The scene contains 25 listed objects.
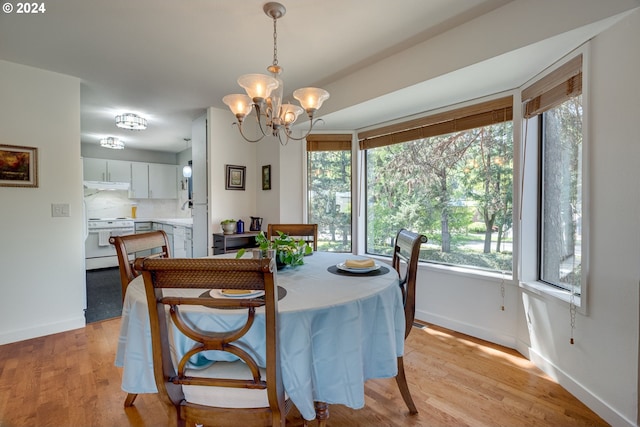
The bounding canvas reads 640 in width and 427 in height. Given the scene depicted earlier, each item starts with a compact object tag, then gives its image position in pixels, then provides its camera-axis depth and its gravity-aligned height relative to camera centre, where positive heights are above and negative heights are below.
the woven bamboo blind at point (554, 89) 1.81 +0.78
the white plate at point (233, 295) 1.17 -0.35
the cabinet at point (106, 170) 5.29 +0.66
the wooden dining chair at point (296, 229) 2.58 -0.20
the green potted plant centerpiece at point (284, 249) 1.72 -0.25
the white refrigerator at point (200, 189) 3.74 +0.23
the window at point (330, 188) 3.54 +0.22
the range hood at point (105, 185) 5.17 +0.38
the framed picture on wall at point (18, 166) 2.49 +0.34
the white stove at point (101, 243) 4.99 -0.61
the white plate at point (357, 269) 1.64 -0.35
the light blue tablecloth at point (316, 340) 1.04 -0.51
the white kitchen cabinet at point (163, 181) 6.04 +0.52
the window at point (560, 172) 1.88 +0.24
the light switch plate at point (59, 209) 2.71 -0.03
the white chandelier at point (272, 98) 1.61 +0.64
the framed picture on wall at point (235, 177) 3.73 +0.37
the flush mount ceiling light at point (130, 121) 3.74 +1.08
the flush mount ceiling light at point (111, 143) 4.77 +1.02
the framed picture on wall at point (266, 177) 3.73 +0.37
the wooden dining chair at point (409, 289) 1.58 -0.46
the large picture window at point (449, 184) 2.52 +0.22
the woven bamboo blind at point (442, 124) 2.45 +0.78
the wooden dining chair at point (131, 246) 1.55 -0.23
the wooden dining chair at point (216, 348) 0.85 -0.46
